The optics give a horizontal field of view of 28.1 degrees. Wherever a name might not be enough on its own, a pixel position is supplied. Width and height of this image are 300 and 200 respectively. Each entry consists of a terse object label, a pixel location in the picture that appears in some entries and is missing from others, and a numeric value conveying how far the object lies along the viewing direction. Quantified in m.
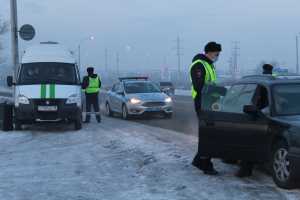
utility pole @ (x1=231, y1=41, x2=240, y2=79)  98.50
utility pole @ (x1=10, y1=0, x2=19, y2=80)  20.75
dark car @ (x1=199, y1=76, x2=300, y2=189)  7.80
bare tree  91.25
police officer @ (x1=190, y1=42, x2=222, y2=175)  9.33
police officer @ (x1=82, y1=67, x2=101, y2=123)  19.88
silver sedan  22.25
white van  16.59
